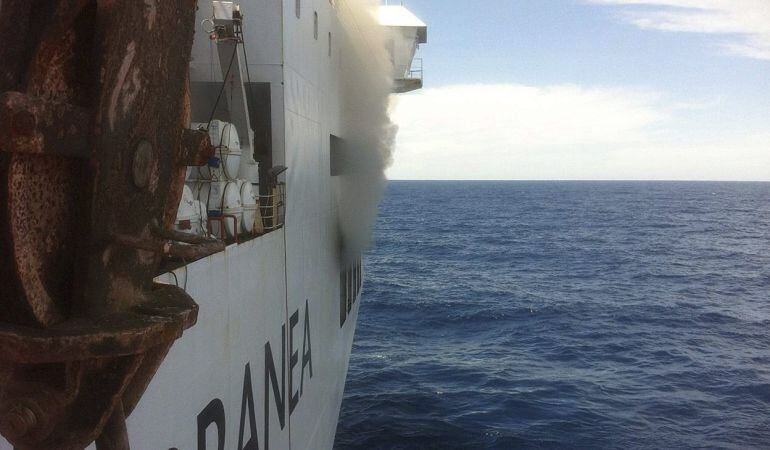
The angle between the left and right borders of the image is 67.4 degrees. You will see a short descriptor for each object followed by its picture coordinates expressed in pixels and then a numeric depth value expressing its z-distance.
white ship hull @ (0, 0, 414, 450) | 5.82
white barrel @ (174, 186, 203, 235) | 6.28
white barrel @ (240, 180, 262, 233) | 8.12
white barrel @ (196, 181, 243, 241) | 7.65
